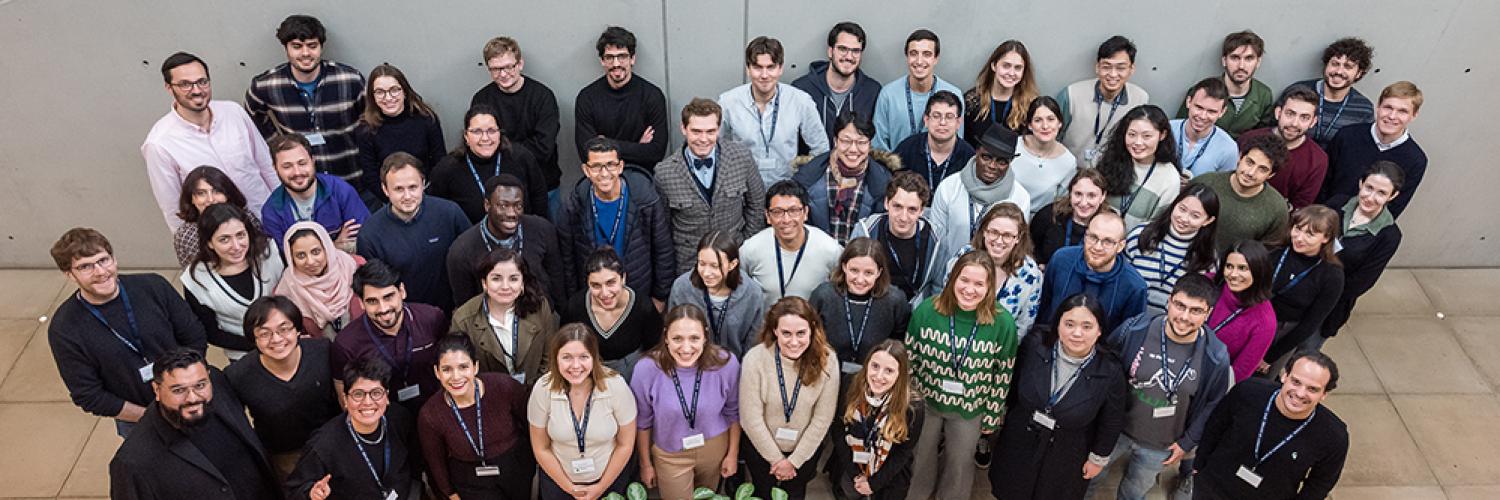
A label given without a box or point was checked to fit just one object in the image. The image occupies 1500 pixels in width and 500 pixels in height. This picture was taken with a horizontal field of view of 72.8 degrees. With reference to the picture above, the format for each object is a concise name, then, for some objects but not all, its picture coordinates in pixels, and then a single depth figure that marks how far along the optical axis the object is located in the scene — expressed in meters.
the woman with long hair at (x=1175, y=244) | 4.20
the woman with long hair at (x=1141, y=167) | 4.62
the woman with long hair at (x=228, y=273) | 3.95
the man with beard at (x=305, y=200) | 4.33
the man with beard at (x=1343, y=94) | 5.27
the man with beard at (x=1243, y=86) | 5.27
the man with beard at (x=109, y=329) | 3.66
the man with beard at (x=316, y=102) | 5.03
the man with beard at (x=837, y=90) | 5.28
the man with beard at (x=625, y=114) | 5.19
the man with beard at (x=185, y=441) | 3.31
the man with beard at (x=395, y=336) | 3.73
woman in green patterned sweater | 3.80
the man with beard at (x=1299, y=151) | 4.91
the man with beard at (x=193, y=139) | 4.60
